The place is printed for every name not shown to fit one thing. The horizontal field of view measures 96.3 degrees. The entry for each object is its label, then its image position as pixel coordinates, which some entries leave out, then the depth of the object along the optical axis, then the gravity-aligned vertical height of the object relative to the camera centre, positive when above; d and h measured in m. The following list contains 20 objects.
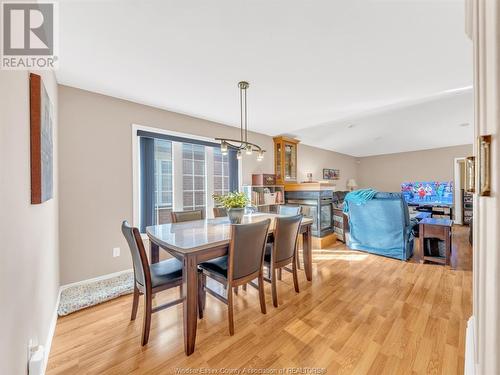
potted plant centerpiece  2.40 -0.20
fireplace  4.27 -0.43
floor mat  2.18 -1.13
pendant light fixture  2.49 +1.15
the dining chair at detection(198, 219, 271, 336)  1.80 -0.68
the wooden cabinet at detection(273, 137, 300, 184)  5.06 +0.62
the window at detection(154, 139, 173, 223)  3.32 +0.11
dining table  1.61 -0.46
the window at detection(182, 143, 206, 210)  3.63 +0.18
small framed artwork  6.73 +0.36
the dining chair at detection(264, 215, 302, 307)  2.22 -0.64
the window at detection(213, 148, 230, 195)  4.07 +0.25
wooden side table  3.14 -0.70
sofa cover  3.39 -0.66
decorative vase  2.40 -0.30
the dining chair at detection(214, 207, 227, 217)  3.24 -0.37
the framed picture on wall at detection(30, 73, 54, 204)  1.34 +0.30
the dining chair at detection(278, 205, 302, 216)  3.15 -0.35
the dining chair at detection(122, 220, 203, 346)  1.68 -0.74
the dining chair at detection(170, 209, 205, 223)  2.77 -0.38
